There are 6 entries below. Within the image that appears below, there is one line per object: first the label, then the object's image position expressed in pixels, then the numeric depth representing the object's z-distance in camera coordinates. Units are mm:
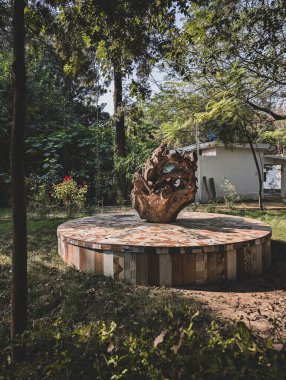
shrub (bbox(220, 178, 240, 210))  14966
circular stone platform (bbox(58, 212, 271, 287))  3975
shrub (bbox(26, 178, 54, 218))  8583
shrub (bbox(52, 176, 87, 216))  8891
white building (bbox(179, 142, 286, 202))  15383
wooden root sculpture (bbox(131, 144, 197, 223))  5750
